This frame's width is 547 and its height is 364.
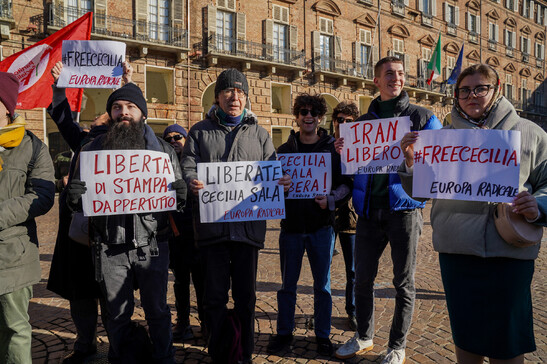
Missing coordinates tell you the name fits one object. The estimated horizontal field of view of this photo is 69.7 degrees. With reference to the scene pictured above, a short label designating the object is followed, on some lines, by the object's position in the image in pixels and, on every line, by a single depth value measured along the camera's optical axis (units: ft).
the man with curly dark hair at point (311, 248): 9.87
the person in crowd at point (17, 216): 7.03
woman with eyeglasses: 6.21
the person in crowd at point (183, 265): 10.93
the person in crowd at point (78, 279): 8.89
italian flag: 57.88
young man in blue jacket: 8.84
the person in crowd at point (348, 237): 11.87
